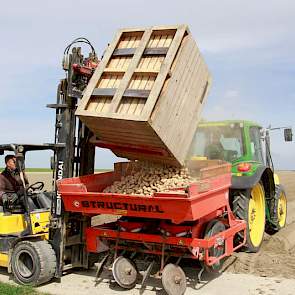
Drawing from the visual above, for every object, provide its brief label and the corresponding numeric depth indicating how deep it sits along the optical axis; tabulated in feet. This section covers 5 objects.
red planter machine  18.12
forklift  20.49
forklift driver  21.70
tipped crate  18.29
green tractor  23.94
